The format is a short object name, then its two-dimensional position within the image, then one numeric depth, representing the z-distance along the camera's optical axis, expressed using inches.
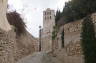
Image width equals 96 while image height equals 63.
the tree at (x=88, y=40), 189.1
